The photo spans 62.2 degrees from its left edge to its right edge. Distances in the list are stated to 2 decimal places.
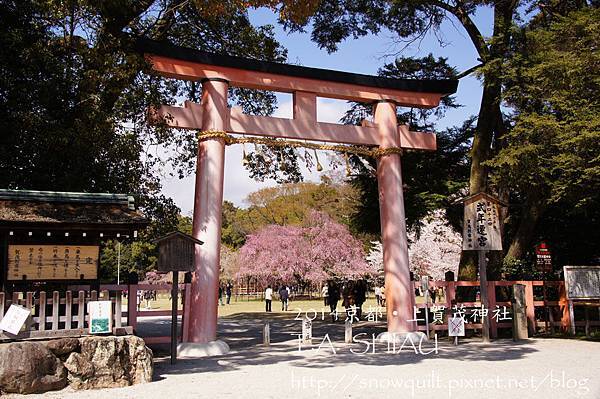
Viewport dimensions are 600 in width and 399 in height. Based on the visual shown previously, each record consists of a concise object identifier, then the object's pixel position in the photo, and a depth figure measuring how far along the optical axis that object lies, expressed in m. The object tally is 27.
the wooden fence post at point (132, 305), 10.52
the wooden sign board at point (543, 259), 15.25
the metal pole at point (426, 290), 12.51
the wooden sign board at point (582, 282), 13.06
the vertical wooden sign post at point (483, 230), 12.48
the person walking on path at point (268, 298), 26.45
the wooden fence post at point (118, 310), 8.28
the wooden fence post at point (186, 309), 10.88
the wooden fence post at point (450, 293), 13.27
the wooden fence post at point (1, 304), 7.66
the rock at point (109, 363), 7.49
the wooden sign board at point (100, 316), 7.88
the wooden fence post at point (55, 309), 7.90
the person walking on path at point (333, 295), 20.84
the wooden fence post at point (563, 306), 13.79
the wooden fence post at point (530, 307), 13.44
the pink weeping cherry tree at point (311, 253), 34.69
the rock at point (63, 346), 7.41
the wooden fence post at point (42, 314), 7.80
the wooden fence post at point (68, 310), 8.04
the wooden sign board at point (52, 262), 8.52
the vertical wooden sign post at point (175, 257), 9.59
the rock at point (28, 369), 6.91
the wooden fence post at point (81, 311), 8.14
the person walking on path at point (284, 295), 26.58
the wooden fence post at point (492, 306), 13.20
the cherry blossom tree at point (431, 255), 30.74
